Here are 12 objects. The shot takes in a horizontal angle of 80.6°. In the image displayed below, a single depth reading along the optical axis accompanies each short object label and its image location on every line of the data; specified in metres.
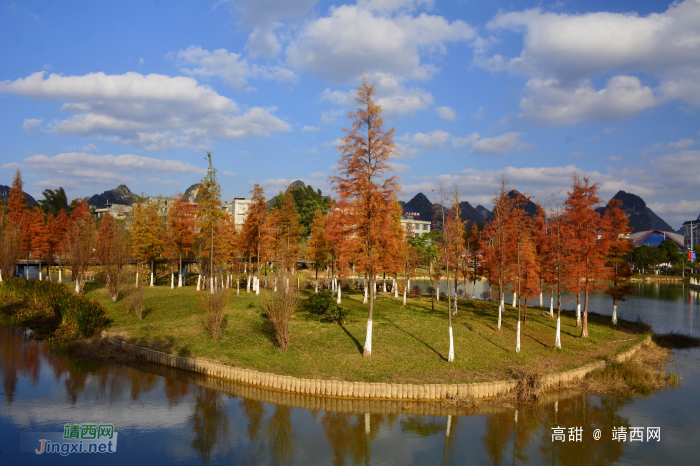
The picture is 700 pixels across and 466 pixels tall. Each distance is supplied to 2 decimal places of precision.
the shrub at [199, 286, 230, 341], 25.03
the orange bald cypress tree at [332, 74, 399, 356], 22.66
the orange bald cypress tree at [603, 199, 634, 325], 34.88
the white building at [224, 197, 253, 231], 154.81
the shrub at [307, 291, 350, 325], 28.81
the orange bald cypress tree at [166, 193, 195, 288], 48.22
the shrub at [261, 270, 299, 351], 22.66
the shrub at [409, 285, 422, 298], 50.78
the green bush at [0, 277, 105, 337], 27.23
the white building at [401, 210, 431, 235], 160.25
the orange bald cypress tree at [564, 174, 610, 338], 29.84
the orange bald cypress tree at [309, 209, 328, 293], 47.54
